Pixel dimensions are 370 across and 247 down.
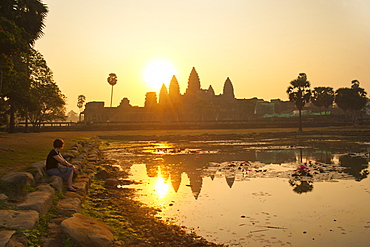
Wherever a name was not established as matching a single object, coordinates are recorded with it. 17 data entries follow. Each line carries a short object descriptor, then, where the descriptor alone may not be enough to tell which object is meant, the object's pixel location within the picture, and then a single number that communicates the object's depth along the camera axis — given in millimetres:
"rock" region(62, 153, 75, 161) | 13905
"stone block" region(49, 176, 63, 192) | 7942
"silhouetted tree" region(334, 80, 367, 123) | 69188
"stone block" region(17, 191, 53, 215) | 5957
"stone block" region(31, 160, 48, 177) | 8530
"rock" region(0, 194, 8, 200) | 6148
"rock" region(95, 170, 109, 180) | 12745
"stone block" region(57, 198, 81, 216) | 6793
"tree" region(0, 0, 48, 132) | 13852
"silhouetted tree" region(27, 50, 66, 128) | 32375
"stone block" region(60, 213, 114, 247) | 5309
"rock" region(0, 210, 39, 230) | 4961
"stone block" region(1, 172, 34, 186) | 7152
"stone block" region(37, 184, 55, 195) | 7216
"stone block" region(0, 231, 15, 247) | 4238
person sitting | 8758
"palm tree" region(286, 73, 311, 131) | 53750
